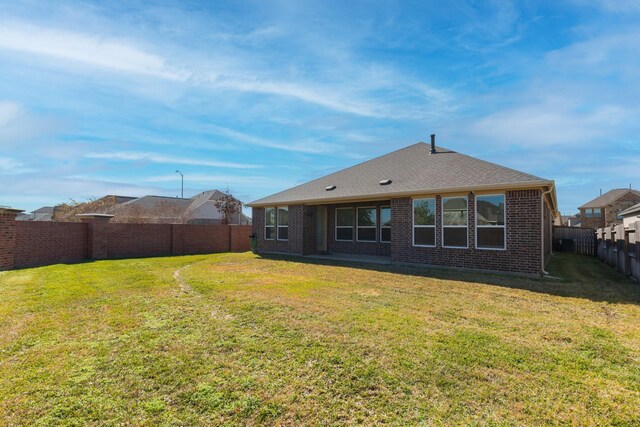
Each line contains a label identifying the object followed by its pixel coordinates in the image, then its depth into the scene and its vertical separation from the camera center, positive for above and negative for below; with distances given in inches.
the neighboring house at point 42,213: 2034.9 +72.3
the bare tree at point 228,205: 1276.1 +70.1
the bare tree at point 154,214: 936.1 +32.2
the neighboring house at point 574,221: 2309.5 +7.9
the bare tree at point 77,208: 933.8 +46.1
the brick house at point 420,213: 377.4 +13.9
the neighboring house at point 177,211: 1037.7 +47.5
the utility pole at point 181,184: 1556.3 +191.1
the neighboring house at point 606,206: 1598.2 +81.9
